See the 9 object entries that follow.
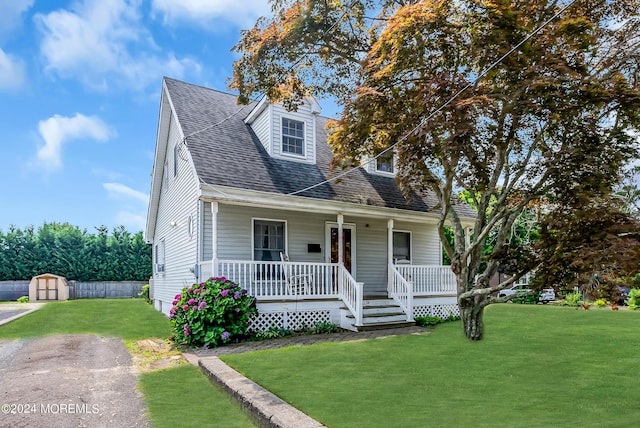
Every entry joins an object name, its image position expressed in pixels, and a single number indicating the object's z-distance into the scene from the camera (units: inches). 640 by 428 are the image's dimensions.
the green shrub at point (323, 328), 395.2
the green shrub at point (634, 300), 674.1
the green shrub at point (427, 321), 439.8
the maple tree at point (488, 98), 262.1
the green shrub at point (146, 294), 812.4
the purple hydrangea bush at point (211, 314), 329.7
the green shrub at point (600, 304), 701.9
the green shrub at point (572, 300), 764.9
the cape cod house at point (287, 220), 400.5
